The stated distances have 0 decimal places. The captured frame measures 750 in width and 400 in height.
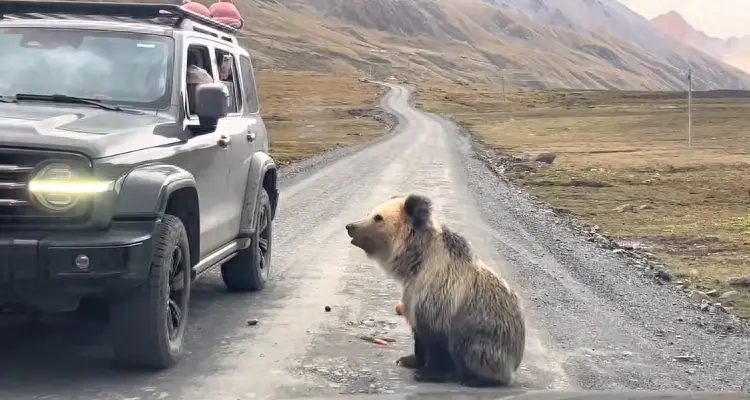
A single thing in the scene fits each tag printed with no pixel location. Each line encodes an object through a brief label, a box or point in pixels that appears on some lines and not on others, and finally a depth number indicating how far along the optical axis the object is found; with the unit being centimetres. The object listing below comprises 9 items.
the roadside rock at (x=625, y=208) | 1819
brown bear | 604
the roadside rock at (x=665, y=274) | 1114
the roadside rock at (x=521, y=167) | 2769
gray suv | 555
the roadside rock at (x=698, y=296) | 991
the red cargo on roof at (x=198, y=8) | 958
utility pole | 4419
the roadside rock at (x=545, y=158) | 3074
